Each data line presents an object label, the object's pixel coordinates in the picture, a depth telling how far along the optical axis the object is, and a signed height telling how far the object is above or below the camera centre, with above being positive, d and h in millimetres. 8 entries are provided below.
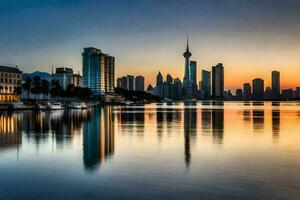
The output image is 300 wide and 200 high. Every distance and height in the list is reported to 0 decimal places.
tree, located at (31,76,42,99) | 161888 +5792
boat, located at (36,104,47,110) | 119812 -2148
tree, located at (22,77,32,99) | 154500 +6336
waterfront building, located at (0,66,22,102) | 160125 +7550
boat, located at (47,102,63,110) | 122000 -1912
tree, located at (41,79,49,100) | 166450 +5946
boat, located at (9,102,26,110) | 112750 -1699
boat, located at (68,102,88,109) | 140688 -2191
